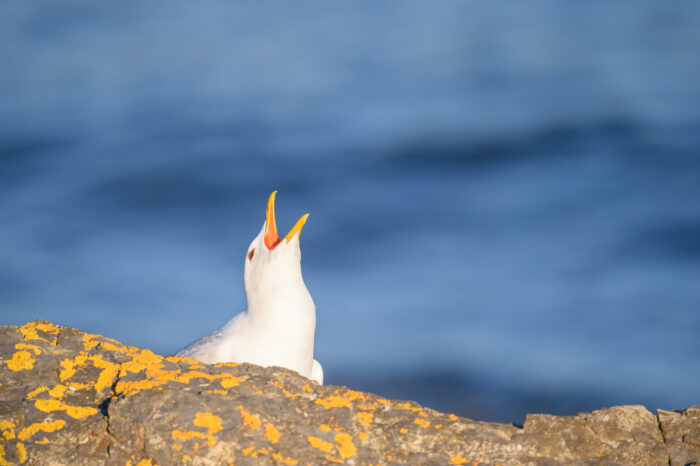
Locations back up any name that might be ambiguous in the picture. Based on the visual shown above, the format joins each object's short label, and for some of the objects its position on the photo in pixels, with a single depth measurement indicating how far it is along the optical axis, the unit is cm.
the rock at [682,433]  1039
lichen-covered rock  947
